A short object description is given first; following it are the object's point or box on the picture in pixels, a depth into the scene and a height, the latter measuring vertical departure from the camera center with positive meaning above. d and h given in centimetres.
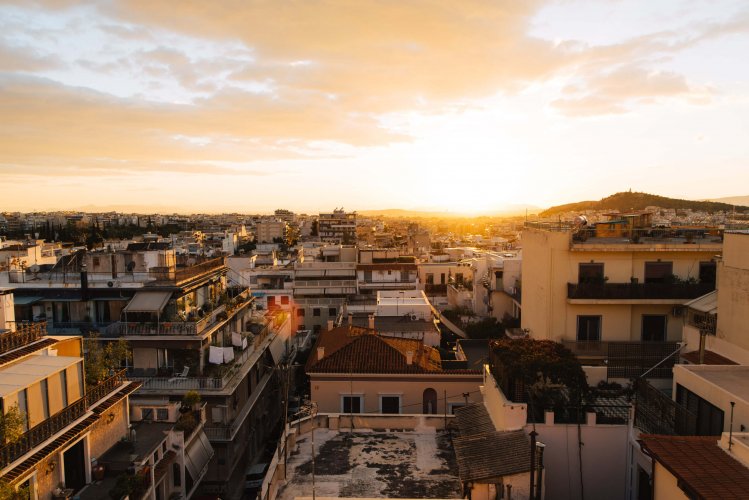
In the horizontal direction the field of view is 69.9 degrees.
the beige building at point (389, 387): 1884 -629
